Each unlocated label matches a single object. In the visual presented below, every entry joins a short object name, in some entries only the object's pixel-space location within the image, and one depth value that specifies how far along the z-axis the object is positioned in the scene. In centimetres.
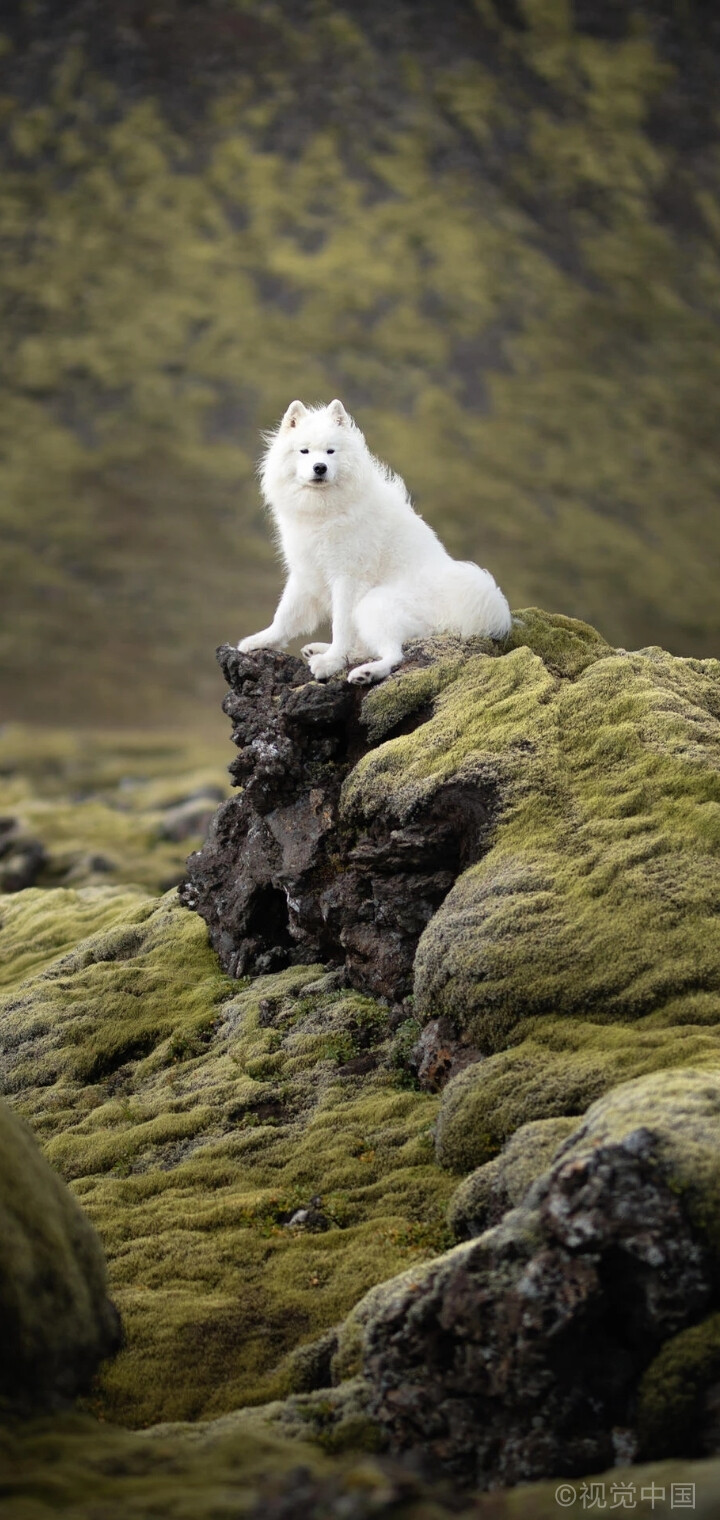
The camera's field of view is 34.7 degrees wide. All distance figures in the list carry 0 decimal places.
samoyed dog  1181
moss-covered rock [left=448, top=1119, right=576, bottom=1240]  751
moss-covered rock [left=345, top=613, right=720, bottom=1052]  908
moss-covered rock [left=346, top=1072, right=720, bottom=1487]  579
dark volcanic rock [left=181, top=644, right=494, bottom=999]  1087
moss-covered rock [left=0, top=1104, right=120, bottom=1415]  632
